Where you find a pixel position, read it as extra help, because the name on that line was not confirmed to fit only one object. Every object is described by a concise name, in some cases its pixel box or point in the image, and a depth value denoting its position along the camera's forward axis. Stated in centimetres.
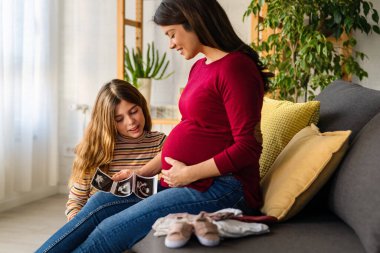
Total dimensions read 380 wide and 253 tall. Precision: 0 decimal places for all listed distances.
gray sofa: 129
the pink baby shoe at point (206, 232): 129
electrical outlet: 412
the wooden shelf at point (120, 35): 330
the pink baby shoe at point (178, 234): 129
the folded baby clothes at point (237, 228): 134
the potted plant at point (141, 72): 345
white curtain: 340
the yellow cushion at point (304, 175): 150
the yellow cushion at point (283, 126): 184
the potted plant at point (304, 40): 273
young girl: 201
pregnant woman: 147
